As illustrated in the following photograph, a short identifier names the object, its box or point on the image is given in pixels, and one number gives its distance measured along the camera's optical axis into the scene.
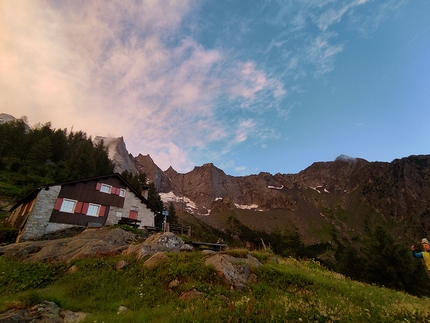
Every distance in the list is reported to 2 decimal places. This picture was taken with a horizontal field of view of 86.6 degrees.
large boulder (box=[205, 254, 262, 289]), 10.67
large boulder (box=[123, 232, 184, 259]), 14.81
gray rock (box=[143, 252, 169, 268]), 12.57
